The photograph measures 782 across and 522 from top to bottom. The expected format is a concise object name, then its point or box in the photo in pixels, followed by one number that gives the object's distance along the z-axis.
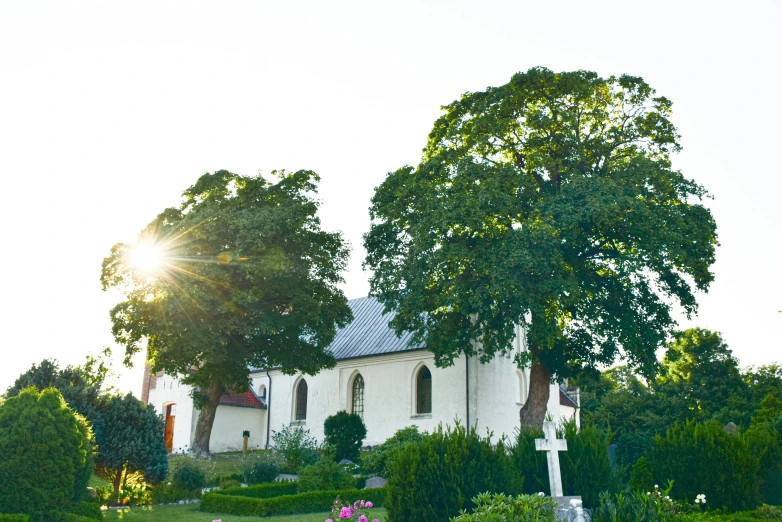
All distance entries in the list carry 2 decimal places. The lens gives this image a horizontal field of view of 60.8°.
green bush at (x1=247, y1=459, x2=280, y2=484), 19.88
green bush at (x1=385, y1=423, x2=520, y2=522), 9.63
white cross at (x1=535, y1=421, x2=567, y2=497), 10.42
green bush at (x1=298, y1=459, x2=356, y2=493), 16.95
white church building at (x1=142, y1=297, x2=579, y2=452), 29.86
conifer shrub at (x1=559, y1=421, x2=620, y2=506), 10.83
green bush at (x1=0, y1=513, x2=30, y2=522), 10.30
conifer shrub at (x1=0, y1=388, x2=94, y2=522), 10.96
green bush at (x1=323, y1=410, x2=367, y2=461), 25.64
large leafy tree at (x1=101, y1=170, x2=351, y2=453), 25.45
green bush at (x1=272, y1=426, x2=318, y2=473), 21.34
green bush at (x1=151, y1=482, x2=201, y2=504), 16.50
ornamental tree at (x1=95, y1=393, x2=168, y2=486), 15.88
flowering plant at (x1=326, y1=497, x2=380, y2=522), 8.73
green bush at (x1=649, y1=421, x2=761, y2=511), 14.20
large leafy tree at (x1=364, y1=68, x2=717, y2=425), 21.55
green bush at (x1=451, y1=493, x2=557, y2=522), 7.85
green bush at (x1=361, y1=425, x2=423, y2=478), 19.69
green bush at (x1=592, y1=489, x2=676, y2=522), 7.95
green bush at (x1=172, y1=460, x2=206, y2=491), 17.33
